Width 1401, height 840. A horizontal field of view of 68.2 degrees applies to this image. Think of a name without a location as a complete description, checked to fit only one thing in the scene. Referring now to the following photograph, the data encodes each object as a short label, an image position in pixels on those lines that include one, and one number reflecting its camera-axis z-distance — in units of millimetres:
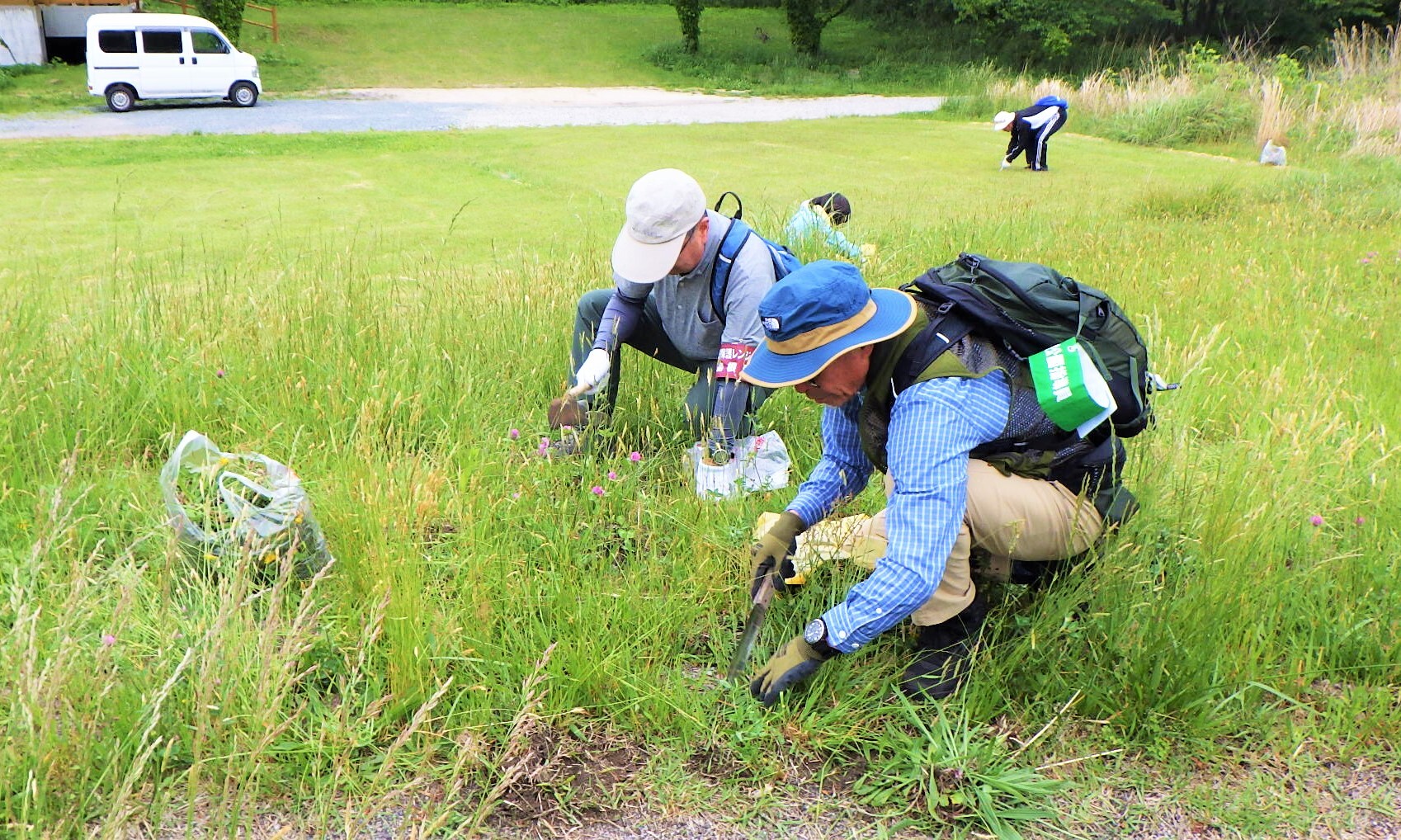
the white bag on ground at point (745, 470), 3369
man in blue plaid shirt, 2277
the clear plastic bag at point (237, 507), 2580
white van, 17750
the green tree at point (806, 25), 29094
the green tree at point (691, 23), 28422
